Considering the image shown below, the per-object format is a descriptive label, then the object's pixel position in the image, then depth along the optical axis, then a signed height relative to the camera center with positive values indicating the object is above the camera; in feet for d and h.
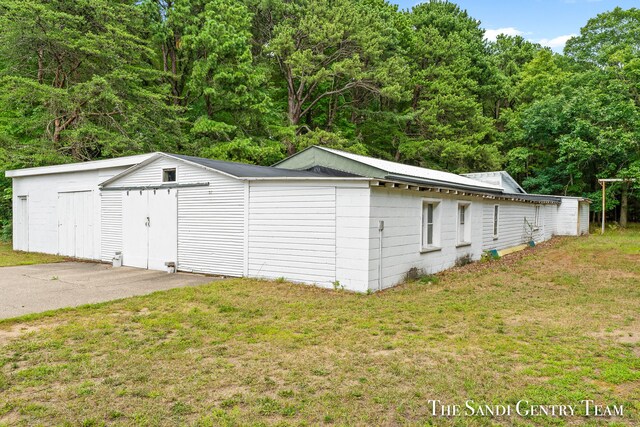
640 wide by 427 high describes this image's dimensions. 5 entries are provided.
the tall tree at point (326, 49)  68.59 +27.64
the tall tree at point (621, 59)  73.31 +31.19
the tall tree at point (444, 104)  80.07 +20.68
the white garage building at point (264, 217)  25.81 -1.33
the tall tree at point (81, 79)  52.85 +17.82
